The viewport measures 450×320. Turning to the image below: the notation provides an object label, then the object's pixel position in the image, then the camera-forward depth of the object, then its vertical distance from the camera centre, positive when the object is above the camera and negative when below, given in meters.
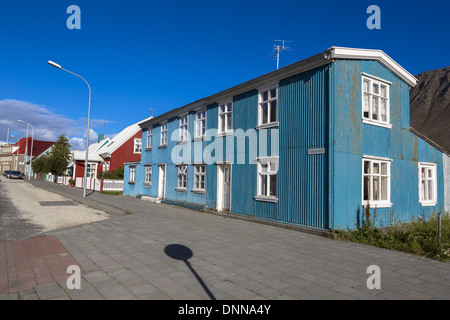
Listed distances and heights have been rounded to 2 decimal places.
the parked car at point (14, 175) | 56.62 -0.58
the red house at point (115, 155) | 32.88 +1.94
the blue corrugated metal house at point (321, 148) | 10.19 +1.02
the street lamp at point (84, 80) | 20.02 +6.38
